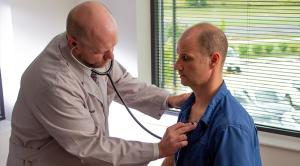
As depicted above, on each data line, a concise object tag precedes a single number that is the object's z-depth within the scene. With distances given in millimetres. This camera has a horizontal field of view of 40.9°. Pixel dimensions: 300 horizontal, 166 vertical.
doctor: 1503
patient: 1284
